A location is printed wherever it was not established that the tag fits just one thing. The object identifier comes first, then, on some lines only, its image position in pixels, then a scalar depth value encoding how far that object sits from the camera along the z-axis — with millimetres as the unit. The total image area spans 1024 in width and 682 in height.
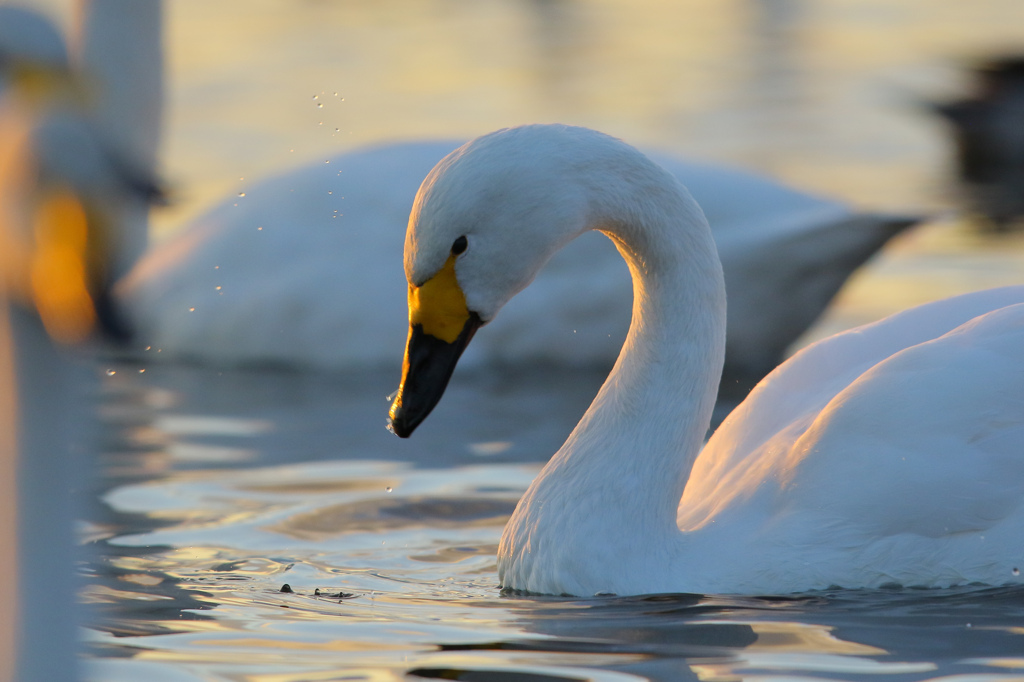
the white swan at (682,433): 9148
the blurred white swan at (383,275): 14797
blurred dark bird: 23875
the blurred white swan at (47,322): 5750
